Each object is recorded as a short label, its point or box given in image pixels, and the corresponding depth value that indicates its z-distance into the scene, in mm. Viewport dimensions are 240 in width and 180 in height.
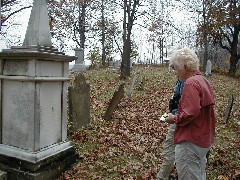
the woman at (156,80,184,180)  4055
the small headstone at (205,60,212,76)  24612
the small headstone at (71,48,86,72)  20719
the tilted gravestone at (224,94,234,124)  9008
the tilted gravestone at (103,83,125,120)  8227
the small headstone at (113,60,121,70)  23512
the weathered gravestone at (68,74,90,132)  6836
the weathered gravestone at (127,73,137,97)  11805
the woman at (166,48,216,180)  2891
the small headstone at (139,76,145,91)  14050
